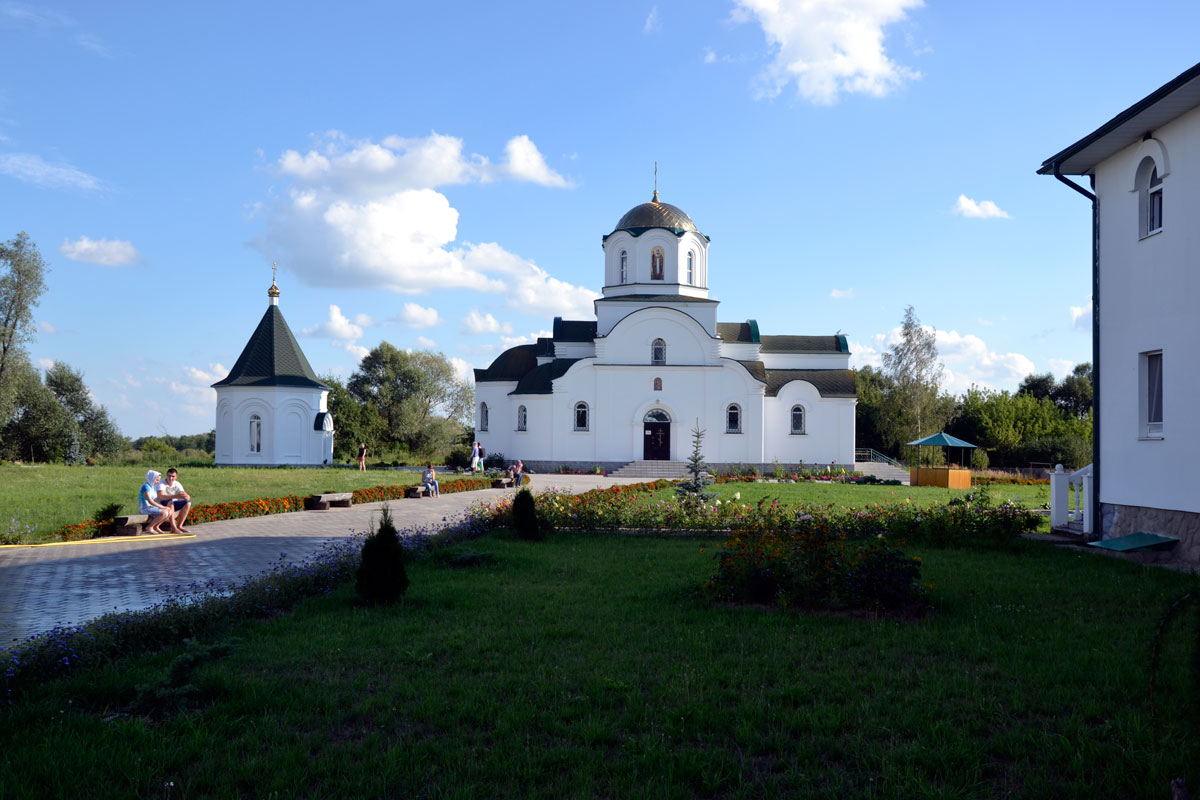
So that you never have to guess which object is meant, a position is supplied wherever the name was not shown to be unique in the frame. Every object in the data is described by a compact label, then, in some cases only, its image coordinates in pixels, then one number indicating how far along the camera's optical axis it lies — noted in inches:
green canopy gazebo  1079.6
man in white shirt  530.6
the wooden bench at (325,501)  705.6
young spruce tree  585.9
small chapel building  1476.4
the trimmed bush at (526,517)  501.4
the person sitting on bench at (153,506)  518.9
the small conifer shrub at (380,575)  307.6
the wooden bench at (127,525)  511.8
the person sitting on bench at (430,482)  865.5
